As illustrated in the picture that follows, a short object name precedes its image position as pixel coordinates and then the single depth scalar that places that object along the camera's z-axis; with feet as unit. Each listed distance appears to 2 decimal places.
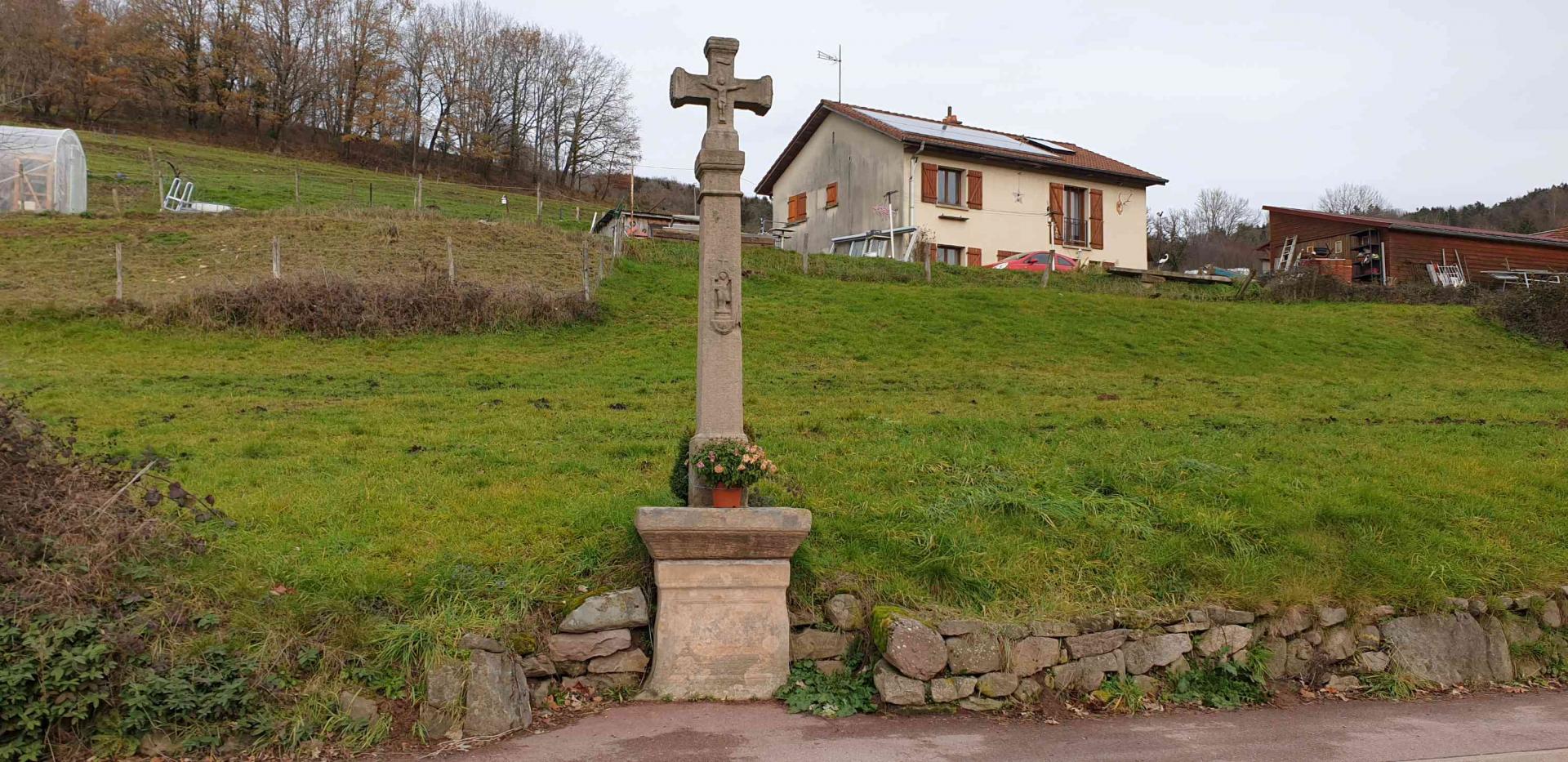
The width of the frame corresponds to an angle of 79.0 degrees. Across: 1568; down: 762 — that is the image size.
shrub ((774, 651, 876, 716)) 18.17
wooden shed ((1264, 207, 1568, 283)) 112.06
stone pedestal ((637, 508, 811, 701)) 18.49
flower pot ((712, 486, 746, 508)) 19.06
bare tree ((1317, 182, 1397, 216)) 237.86
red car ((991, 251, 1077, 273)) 95.09
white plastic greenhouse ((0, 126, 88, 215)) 85.05
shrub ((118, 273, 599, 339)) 55.31
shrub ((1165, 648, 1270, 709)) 19.51
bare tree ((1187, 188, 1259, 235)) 254.27
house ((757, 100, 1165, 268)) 99.25
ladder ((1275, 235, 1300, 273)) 126.21
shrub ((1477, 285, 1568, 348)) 72.95
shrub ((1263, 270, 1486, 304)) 89.45
